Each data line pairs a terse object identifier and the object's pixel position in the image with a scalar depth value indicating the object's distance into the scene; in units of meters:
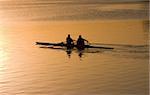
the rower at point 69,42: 34.25
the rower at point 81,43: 33.41
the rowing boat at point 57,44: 33.50
